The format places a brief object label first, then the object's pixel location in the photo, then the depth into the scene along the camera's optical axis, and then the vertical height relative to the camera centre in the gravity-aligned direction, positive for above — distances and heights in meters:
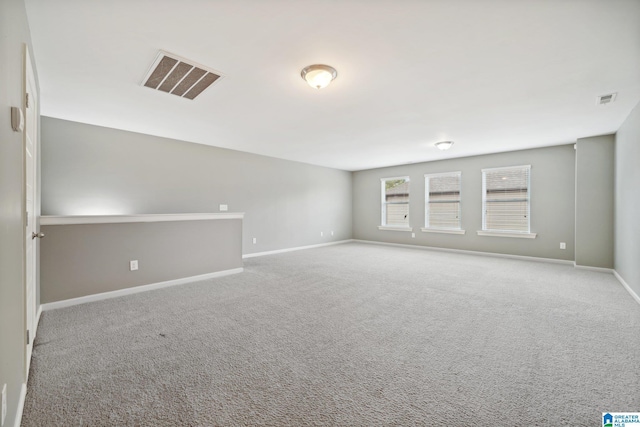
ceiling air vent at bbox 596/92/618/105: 3.06 +1.34
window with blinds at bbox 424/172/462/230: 6.88 +0.31
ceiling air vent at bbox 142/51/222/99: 2.45 +1.38
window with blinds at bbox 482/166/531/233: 5.88 +0.31
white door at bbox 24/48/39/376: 2.03 +0.14
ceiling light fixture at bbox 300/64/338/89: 2.47 +1.31
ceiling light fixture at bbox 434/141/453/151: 5.12 +1.32
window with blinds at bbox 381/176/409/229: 7.85 +0.31
